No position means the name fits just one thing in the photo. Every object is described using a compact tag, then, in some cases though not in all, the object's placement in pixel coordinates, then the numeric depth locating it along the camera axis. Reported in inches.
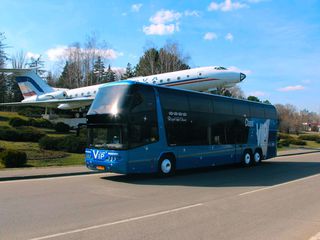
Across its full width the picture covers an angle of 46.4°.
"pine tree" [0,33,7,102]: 1881.4
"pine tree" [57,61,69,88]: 3199.3
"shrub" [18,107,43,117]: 2054.1
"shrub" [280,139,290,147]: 1884.8
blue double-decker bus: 538.6
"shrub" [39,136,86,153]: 930.1
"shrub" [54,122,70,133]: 1391.5
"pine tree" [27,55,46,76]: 4018.2
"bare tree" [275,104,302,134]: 3710.6
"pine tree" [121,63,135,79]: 3666.3
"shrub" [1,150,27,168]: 670.5
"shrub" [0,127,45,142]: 1011.1
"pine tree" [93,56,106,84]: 2994.8
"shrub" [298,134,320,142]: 2550.7
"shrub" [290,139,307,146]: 2000.7
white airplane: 1305.4
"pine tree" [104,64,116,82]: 3630.4
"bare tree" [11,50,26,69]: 3398.1
